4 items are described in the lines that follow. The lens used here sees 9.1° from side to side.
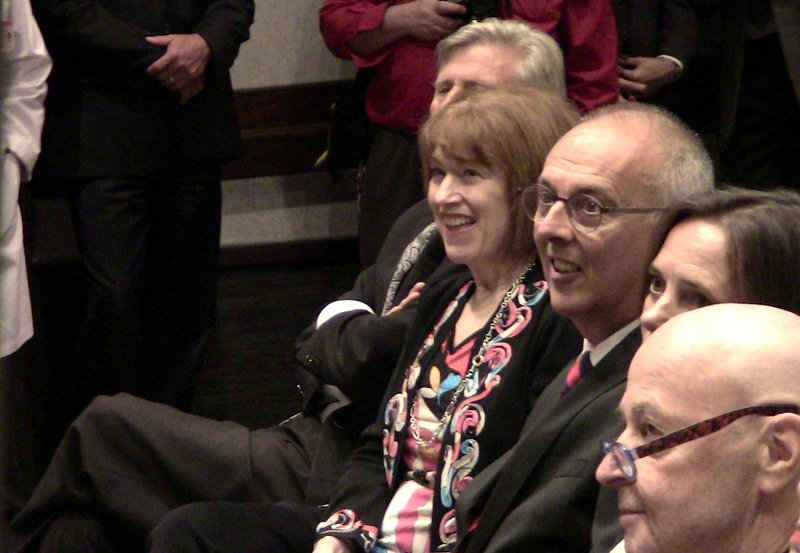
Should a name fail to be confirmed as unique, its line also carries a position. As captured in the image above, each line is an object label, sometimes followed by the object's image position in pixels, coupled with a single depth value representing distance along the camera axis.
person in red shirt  6.18
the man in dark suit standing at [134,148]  6.39
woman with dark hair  4.43
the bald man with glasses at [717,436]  4.21
